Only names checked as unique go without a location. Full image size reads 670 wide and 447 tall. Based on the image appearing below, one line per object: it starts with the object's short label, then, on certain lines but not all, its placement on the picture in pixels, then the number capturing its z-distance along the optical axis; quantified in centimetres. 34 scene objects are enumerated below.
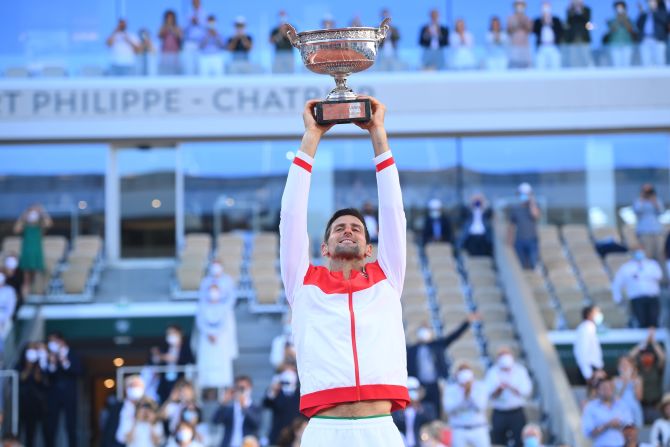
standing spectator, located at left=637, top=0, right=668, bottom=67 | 2047
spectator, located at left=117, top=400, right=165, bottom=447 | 1357
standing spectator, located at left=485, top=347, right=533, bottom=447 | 1426
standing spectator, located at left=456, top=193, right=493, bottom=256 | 1965
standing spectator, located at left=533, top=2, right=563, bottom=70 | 2039
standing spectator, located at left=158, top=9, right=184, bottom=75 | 2066
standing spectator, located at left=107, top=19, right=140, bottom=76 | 2053
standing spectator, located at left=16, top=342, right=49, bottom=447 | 1568
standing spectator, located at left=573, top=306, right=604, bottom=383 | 1509
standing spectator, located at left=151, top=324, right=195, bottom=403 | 1548
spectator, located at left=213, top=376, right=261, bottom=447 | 1388
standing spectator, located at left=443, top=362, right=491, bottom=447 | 1364
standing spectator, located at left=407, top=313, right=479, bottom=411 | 1444
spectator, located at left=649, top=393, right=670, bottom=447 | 1277
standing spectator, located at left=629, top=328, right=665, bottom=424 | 1514
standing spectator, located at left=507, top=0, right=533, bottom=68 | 2044
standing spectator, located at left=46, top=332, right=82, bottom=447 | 1569
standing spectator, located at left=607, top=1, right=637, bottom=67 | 2050
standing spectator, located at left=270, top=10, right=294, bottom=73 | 2055
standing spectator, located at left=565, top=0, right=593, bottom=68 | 2047
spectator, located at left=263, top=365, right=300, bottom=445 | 1405
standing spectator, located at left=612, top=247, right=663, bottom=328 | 1684
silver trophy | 536
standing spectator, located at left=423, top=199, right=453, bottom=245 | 2012
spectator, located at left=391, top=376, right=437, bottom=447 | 1336
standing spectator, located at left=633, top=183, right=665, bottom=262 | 1867
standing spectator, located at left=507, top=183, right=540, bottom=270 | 1861
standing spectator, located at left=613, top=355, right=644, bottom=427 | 1432
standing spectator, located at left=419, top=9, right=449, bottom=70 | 2062
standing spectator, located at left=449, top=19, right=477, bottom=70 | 2066
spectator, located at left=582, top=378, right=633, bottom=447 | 1339
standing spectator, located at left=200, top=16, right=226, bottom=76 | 2067
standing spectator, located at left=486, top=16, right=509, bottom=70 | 2056
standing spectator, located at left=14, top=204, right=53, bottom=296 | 1839
